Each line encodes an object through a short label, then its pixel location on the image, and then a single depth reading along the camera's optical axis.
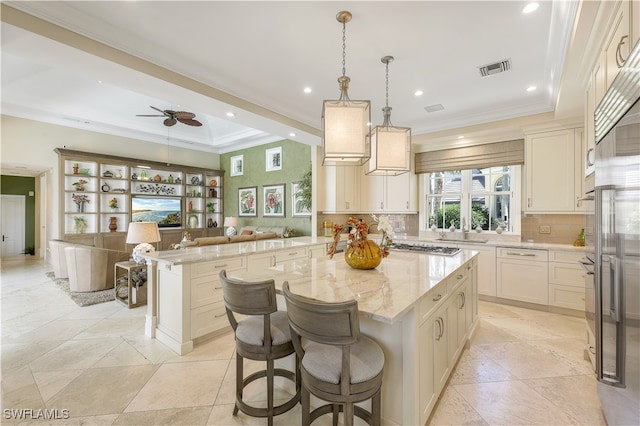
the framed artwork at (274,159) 7.27
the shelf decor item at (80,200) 6.34
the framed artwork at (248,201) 7.84
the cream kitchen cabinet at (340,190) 5.57
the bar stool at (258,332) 1.62
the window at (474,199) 4.68
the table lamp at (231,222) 7.31
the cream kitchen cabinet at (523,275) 3.90
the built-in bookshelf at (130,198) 6.32
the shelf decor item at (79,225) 6.38
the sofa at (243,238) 4.10
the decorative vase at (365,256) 2.30
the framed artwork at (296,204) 6.73
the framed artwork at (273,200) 7.22
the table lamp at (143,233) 3.84
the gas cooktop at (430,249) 3.05
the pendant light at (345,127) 2.13
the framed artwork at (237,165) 8.28
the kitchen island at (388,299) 1.59
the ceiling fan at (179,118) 5.08
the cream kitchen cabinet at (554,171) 3.83
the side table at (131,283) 4.08
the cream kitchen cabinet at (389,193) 5.39
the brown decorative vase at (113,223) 6.82
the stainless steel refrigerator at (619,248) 1.35
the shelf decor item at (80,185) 6.36
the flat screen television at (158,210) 7.23
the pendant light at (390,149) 2.57
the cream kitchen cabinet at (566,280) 3.68
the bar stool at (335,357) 1.27
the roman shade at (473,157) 4.47
